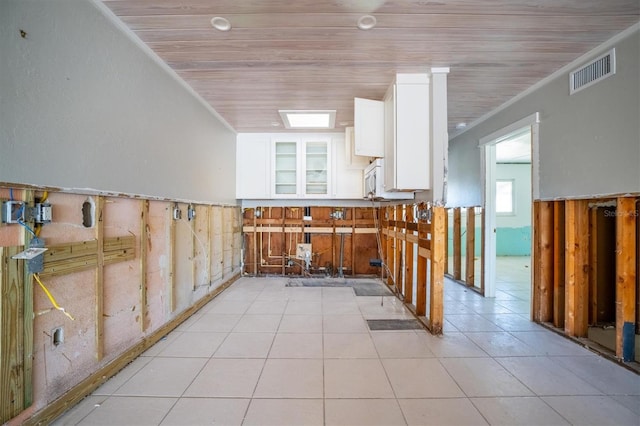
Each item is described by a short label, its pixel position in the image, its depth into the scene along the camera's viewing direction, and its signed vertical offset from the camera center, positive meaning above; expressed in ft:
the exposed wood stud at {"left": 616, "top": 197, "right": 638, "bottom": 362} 7.56 -1.72
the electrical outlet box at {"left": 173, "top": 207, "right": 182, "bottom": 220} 9.97 +0.02
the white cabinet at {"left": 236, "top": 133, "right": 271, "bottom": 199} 17.21 +2.95
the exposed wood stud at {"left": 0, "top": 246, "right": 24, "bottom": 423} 4.65 -2.02
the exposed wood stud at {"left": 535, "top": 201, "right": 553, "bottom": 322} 10.52 -1.66
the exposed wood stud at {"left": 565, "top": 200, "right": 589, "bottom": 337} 9.18 -1.67
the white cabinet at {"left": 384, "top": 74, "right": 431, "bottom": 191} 9.99 +2.88
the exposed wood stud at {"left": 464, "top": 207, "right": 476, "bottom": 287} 15.58 -2.02
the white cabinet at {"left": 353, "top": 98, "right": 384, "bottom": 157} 11.47 +3.54
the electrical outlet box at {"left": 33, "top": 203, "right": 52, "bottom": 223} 5.09 +0.01
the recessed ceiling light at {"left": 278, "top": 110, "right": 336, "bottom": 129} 13.52 +4.86
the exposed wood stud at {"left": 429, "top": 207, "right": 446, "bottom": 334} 9.29 -1.91
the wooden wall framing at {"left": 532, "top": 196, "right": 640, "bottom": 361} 7.63 -1.69
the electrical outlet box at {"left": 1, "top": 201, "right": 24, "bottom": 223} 4.65 +0.04
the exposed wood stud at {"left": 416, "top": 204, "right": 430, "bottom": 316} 10.88 -2.85
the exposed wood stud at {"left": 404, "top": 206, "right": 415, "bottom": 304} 11.81 -2.06
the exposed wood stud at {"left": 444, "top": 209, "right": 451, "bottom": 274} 18.35 -3.40
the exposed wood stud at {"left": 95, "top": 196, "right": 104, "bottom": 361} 6.51 -1.50
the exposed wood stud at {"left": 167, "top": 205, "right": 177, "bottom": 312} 9.65 -1.53
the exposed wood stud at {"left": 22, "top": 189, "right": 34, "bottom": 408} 4.98 -1.94
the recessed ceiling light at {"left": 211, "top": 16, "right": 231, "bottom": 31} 7.18 +4.88
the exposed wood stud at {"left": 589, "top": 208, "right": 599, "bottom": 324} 9.55 -1.75
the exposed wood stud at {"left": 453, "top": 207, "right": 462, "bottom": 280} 16.39 -1.72
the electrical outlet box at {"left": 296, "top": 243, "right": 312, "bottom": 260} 17.54 -2.23
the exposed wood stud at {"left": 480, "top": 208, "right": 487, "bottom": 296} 14.02 -1.90
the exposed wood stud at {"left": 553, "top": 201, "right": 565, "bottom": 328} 10.09 -1.84
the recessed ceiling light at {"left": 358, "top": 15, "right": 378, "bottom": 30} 7.13 +4.90
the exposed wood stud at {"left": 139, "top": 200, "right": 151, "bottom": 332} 8.13 -1.27
